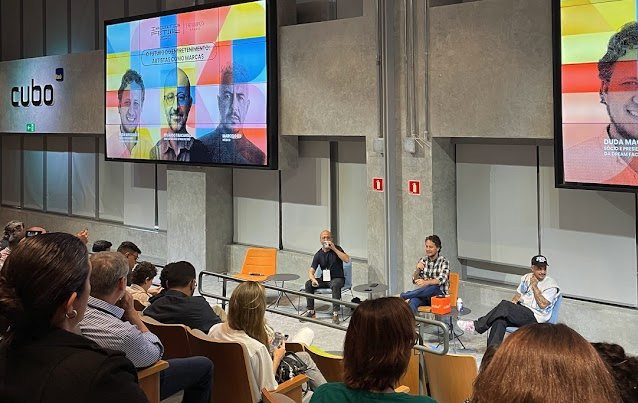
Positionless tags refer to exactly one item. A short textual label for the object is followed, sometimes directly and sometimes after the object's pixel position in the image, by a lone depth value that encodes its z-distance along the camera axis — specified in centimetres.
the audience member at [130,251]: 844
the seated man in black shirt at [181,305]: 590
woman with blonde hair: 485
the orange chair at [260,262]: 1162
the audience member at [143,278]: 727
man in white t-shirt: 824
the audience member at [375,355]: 295
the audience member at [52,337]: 209
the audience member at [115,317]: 375
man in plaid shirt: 947
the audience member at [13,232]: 956
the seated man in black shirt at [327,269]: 1059
